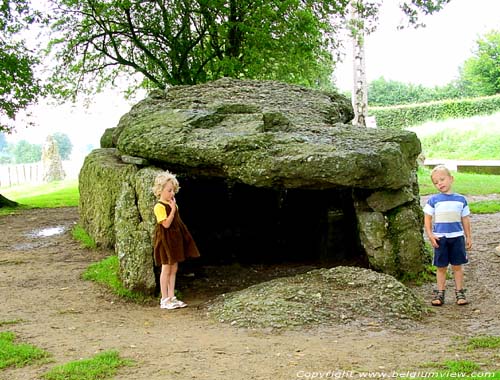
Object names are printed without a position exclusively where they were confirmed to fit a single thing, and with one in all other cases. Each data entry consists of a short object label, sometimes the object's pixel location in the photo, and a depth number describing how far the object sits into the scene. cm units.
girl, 747
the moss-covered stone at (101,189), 1026
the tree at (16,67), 1741
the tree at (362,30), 1370
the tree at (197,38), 1845
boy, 695
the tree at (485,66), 4488
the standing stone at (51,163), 4131
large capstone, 784
